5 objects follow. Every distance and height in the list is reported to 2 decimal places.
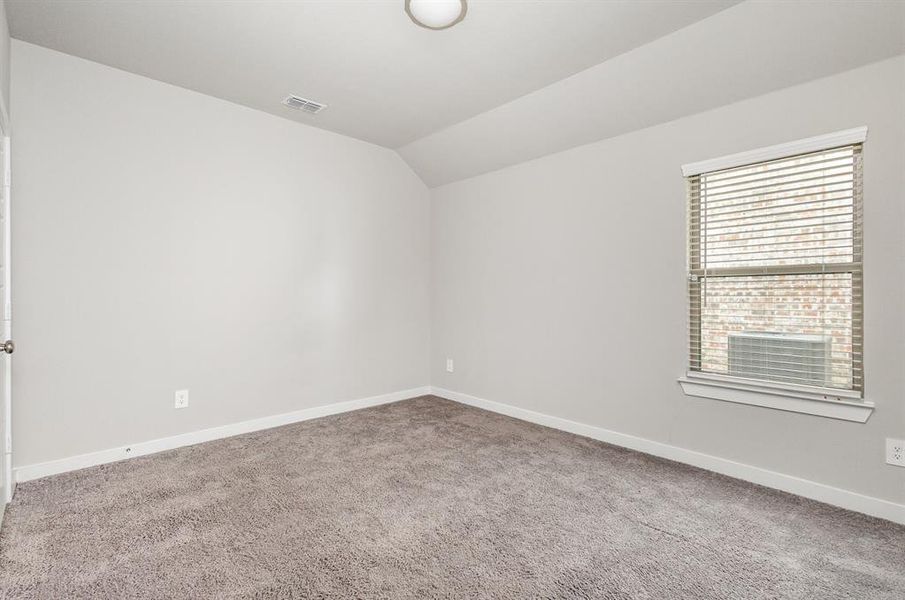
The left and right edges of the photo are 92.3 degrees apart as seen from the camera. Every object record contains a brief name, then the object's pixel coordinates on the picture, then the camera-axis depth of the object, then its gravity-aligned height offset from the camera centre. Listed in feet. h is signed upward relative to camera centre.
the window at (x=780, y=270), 7.52 +0.47
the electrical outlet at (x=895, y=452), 6.93 -2.52
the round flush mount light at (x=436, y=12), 6.91 +4.63
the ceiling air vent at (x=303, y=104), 10.83 +4.88
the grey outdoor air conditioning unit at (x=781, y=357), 7.76 -1.17
